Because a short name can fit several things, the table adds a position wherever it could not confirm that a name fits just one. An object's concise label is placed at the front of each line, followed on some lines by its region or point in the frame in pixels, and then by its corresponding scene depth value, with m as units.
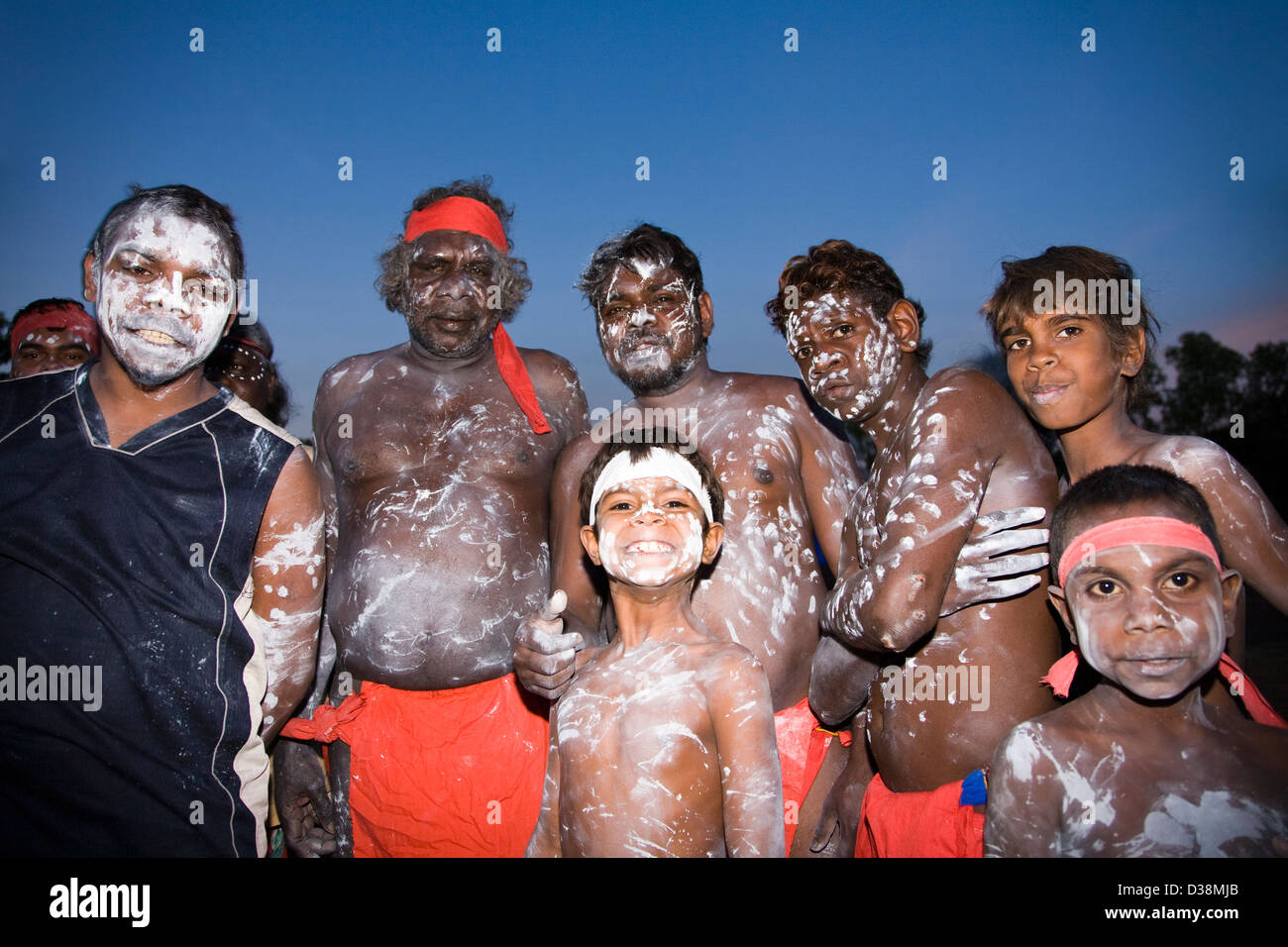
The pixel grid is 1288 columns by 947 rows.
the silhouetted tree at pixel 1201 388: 19.31
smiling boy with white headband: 2.11
